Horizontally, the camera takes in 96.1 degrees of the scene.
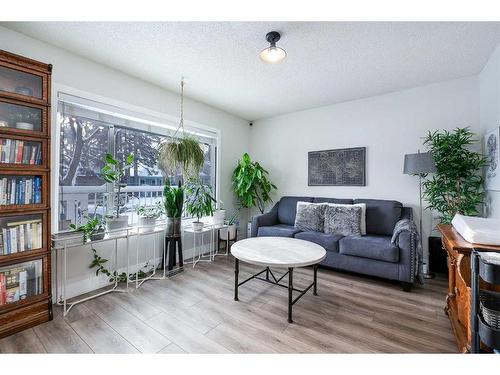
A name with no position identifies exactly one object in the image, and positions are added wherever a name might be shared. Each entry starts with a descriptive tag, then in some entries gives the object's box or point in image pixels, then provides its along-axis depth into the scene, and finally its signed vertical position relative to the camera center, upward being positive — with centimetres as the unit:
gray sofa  239 -66
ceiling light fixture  194 +121
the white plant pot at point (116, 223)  243 -39
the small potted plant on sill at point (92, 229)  217 -42
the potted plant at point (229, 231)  369 -73
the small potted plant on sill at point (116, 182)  244 +6
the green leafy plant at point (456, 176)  244 +14
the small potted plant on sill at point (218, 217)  341 -46
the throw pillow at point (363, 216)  296 -38
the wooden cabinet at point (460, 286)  127 -66
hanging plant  275 +39
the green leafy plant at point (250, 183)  394 +8
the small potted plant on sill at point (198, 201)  320 -20
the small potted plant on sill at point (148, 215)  270 -34
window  237 +39
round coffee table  183 -59
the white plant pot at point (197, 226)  308 -53
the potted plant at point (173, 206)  281 -24
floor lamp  252 +28
